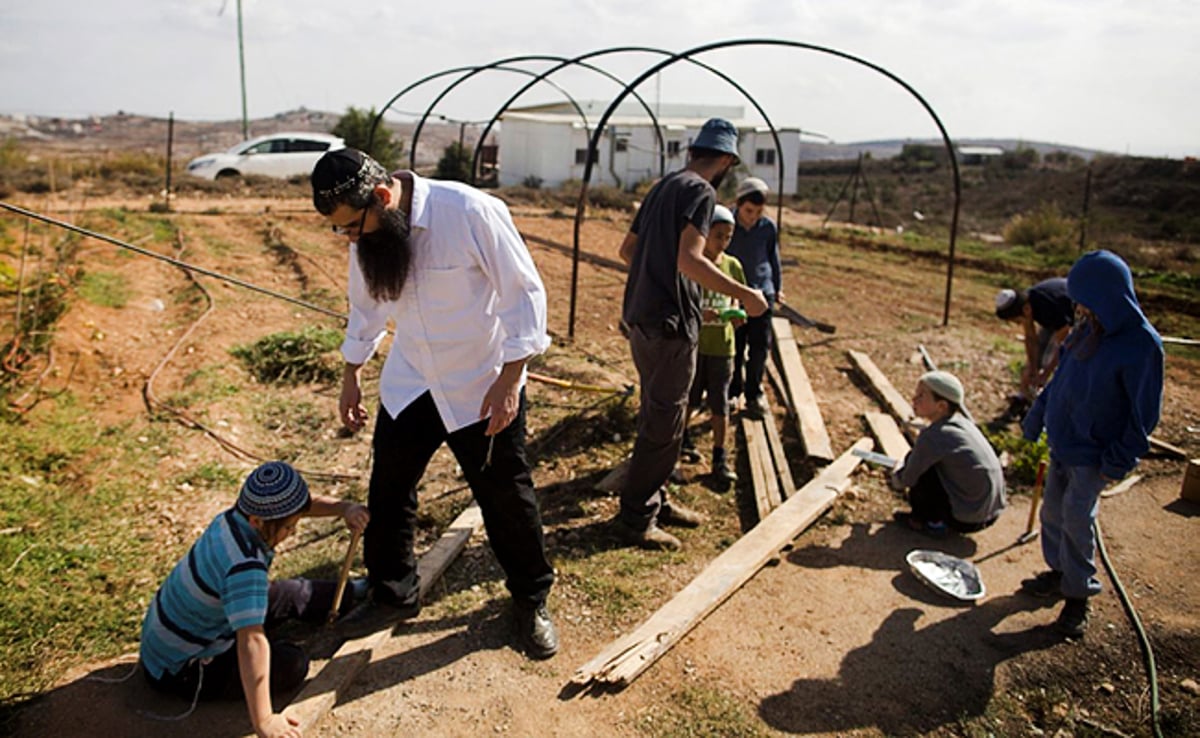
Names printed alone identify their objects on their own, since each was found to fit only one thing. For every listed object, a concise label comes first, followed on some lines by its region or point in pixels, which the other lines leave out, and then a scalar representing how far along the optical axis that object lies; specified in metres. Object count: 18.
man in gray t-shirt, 3.83
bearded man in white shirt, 2.77
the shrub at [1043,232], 19.02
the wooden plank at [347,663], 2.85
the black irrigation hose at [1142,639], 3.11
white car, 22.73
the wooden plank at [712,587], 3.18
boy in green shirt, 5.02
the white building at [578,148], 34.09
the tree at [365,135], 26.47
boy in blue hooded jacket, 3.37
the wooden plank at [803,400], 5.62
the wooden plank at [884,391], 6.52
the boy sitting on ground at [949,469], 4.39
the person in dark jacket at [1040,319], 6.00
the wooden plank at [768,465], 4.88
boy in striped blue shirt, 2.56
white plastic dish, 3.97
